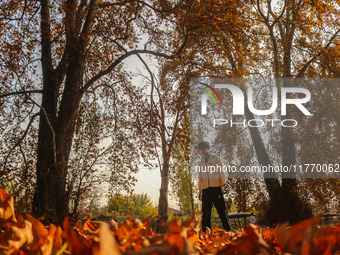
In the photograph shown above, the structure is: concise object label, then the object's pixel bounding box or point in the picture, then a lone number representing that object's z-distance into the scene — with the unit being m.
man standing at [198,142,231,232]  6.66
